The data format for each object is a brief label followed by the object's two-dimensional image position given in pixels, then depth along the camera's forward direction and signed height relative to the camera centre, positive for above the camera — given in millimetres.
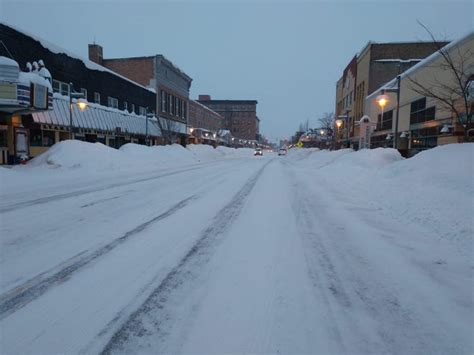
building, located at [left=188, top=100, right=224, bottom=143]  60822 +6786
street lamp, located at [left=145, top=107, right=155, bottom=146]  35931 +2752
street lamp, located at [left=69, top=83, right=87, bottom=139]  20859 +3181
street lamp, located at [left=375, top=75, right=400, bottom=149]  16859 +3244
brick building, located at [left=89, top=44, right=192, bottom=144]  44062 +11276
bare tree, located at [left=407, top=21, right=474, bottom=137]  17406 +5349
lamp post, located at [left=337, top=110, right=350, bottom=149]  46812 +3593
